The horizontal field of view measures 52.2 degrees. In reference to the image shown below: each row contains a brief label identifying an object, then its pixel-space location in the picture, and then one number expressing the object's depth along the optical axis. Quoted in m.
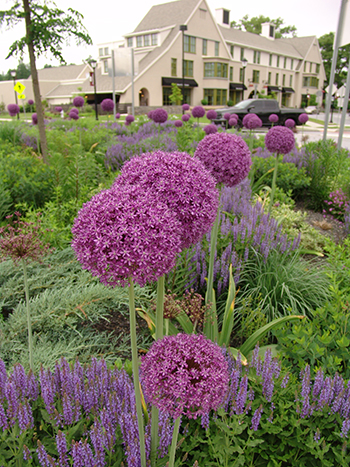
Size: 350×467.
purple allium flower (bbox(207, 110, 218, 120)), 11.62
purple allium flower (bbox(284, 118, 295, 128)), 11.23
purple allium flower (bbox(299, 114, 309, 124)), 12.71
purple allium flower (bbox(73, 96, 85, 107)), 11.47
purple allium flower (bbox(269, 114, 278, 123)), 11.66
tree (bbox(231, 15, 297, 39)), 72.06
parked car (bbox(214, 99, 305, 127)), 22.86
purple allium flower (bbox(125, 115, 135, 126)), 12.41
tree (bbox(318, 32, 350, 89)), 63.78
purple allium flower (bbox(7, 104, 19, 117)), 13.05
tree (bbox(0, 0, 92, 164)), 6.89
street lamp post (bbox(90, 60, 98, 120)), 23.30
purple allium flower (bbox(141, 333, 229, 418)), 1.31
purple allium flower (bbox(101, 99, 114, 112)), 11.52
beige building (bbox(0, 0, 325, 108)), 40.66
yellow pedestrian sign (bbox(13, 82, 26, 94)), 18.45
